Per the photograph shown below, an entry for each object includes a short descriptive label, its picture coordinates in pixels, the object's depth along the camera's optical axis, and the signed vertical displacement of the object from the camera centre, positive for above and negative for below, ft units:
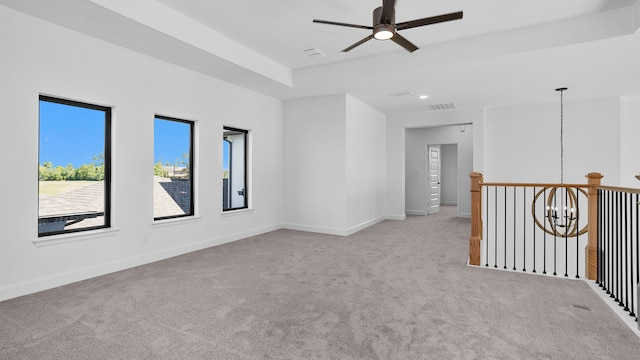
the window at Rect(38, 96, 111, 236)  11.74 +0.46
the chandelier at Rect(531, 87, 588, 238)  22.11 -0.17
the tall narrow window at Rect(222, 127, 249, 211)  19.80 +0.60
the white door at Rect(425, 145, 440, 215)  31.71 +0.03
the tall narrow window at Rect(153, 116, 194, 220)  15.40 +0.52
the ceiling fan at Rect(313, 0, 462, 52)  9.58 +4.66
